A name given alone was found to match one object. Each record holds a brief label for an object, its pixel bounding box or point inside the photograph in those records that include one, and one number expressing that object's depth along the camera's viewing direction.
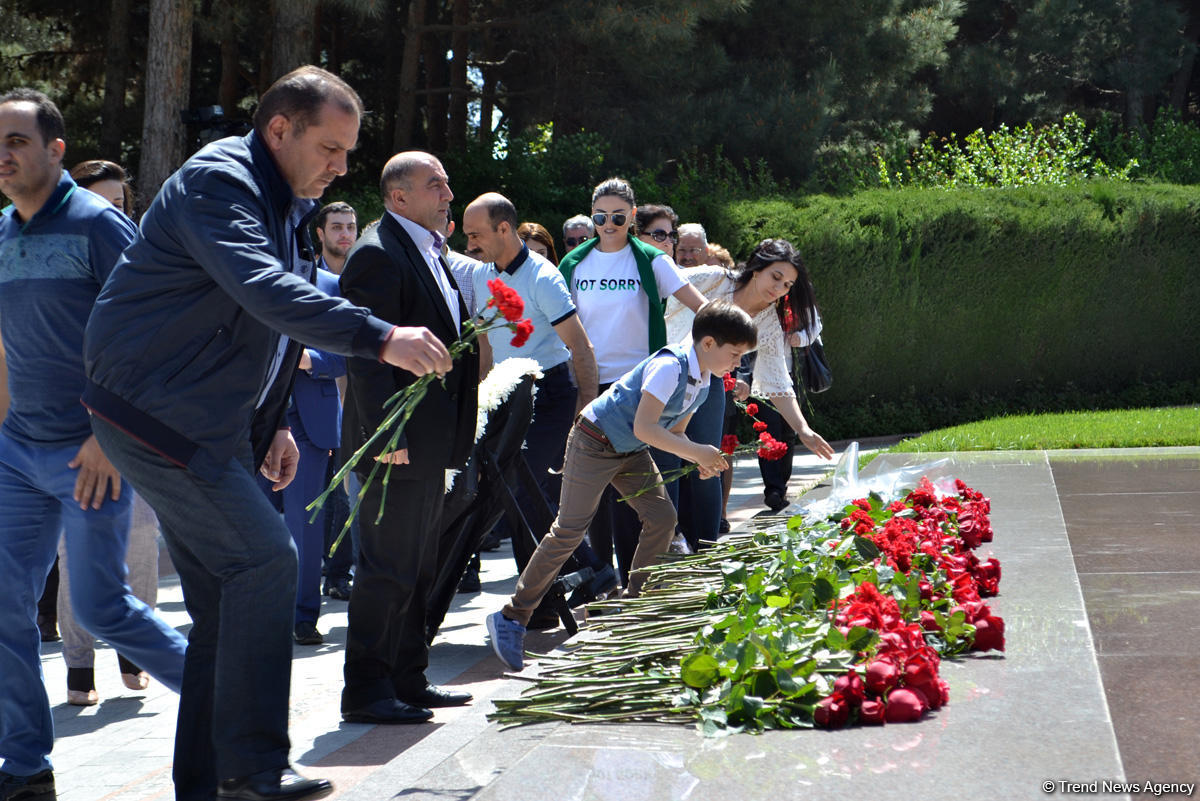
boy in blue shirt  5.15
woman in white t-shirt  6.89
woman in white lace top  6.80
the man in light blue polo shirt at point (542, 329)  6.20
